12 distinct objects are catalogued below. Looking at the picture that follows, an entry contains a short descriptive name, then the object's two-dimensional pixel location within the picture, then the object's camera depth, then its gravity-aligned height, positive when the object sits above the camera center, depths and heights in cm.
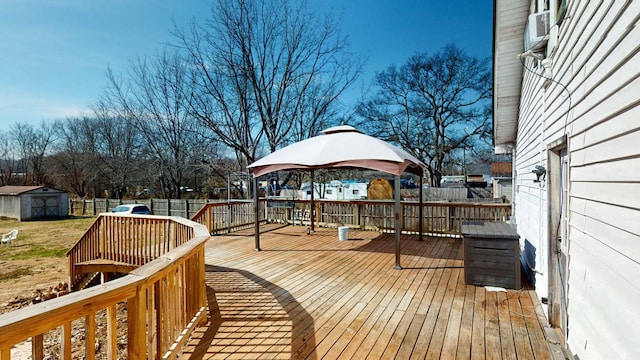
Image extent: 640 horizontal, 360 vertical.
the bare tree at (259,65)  1239 +517
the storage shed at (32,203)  2089 -156
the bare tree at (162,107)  1488 +418
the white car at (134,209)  1620 -157
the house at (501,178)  1889 +13
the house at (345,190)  2552 -85
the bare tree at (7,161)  3019 +209
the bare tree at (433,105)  2030 +543
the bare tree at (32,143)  3078 +397
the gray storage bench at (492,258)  402 -108
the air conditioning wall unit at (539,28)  300 +156
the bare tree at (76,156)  2762 +238
